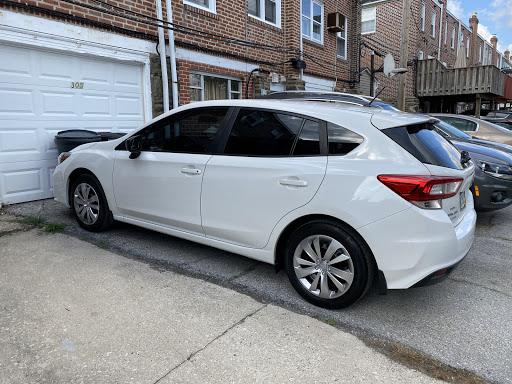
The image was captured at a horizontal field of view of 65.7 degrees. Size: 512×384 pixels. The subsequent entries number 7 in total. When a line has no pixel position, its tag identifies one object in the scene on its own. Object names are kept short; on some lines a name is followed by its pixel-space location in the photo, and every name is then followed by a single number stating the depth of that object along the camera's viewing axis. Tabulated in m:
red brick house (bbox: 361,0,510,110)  18.19
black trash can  6.07
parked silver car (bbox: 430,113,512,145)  8.74
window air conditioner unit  12.83
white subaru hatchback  2.73
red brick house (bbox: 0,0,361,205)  5.85
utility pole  11.88
